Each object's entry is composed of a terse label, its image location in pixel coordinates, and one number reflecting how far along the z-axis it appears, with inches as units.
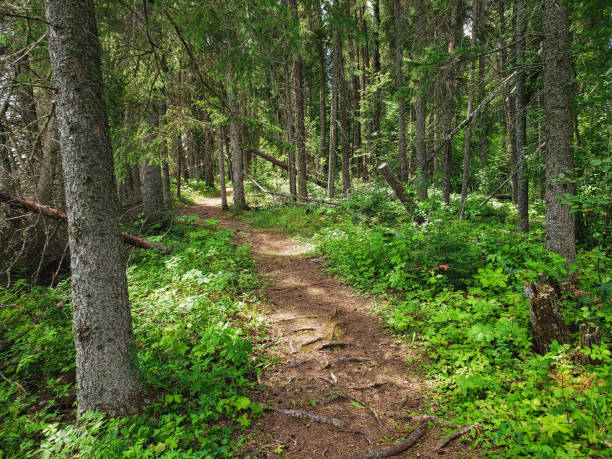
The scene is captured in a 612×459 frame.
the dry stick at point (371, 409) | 120.2
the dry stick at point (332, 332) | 181.5
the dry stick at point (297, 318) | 203.4
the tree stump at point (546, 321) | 138.6
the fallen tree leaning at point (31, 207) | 185.8
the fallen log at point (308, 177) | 720.6
